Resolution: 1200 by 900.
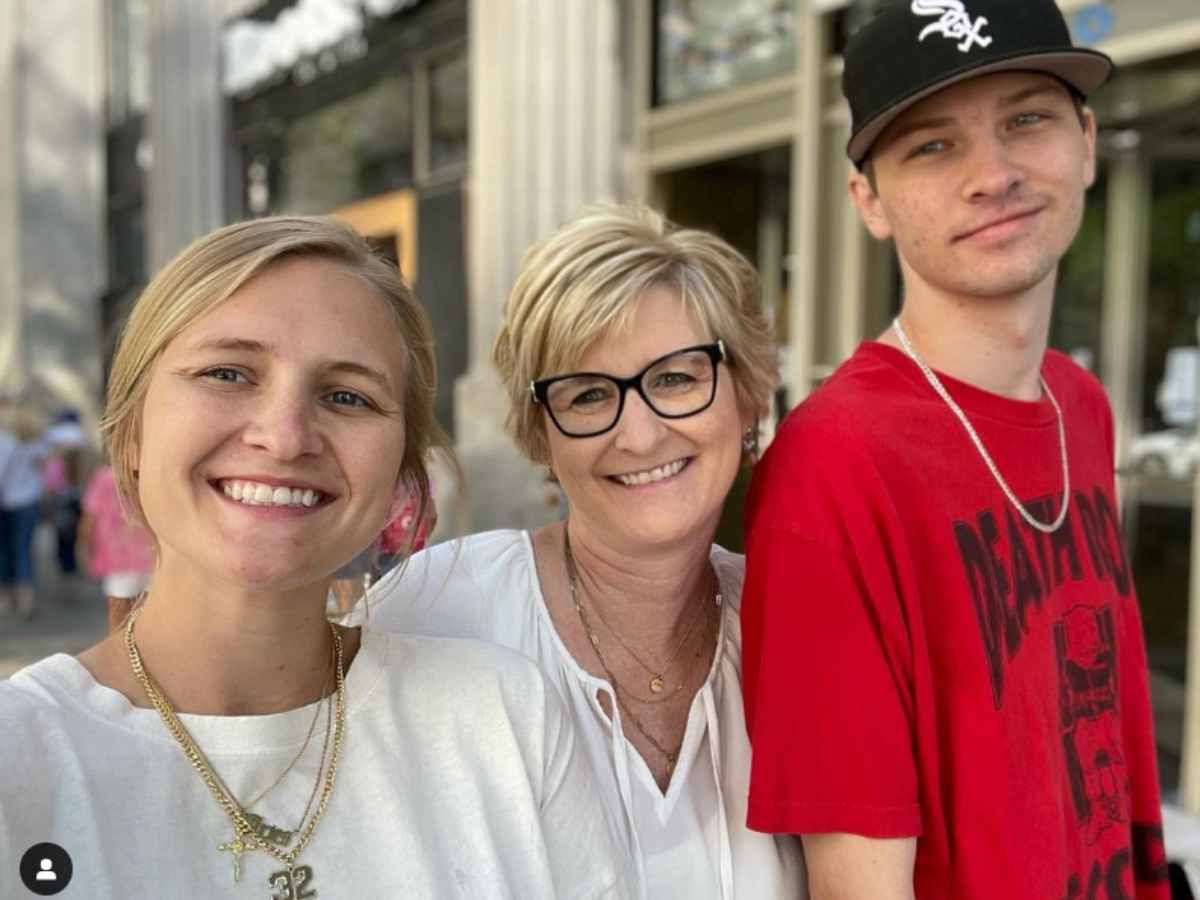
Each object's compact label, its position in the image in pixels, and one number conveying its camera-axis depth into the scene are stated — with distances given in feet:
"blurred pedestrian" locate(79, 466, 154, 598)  21.49
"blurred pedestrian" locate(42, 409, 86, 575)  35.55
